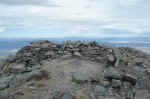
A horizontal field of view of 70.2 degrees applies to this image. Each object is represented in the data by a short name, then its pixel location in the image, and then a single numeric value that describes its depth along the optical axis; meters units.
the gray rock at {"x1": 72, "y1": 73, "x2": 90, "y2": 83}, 7.13
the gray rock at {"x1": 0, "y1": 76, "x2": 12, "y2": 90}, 7.23
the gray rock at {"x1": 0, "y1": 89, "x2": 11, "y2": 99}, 6.42
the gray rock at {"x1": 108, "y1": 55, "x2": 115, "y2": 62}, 8.54
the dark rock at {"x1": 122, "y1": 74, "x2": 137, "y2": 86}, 7.24
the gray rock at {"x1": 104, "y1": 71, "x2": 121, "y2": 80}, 7.29
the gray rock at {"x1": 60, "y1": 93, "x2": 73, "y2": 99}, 6.06
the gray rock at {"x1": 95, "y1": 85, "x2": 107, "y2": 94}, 6.53
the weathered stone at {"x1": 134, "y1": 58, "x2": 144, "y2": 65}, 9.08
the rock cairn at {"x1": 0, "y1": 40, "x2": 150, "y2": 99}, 6.63
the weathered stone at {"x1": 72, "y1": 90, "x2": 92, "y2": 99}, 6.10
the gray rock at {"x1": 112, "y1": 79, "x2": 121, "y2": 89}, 6.84
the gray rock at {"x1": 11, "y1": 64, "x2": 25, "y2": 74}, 8.14
